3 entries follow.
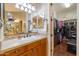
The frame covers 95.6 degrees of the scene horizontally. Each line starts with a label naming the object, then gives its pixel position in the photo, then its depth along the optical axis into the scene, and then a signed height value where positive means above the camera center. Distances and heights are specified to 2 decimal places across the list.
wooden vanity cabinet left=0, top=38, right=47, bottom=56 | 1.22 -0.81
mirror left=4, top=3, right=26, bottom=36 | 1.41 +0.35
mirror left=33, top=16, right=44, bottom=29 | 1.47 +0.27
